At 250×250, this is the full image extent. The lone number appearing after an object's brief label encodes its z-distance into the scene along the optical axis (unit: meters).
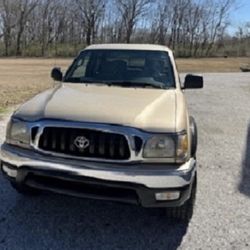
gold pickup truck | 2.16
